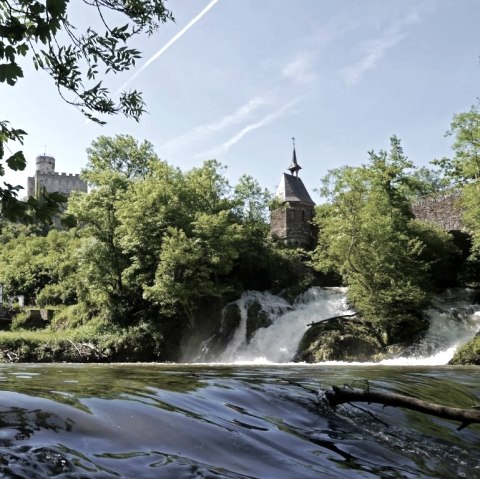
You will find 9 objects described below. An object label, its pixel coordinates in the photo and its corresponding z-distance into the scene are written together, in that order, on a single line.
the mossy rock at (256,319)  25.97
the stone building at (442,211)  32.09
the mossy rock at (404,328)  22.33
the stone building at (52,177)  106.06
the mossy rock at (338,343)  21.81
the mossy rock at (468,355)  17.88
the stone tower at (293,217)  36.84
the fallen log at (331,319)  24.23
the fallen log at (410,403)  3.60
